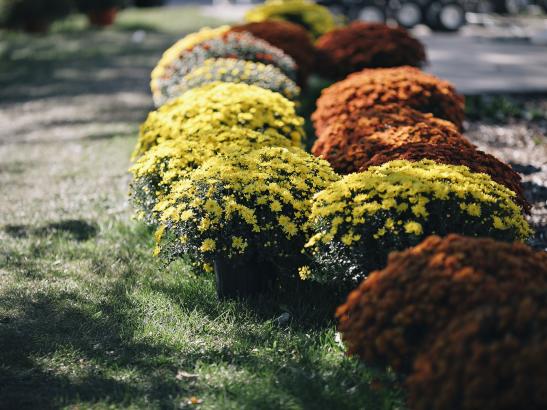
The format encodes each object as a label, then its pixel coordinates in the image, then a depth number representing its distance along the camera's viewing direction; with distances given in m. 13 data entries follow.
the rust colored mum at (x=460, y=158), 4.80
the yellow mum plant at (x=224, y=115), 5.88
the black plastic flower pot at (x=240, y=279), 4.75
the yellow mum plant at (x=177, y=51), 8.40
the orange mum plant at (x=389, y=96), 6.53
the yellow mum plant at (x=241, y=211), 4.42
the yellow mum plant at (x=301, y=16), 14.20
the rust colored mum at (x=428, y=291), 3.14
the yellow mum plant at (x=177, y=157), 5.20
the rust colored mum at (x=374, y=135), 5.36
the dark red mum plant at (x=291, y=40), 10.11
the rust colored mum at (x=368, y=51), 10.11
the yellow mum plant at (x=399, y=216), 4.04
